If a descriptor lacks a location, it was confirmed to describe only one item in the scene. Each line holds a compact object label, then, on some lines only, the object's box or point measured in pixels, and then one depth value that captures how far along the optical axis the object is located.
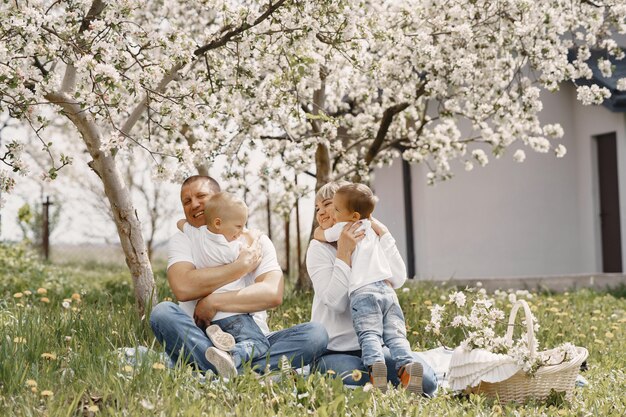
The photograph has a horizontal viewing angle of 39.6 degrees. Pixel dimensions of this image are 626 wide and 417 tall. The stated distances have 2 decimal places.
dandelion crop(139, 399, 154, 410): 3.64
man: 4.88
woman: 5.15
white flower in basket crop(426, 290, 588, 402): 4.77
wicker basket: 4.78
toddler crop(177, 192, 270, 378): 4.89
